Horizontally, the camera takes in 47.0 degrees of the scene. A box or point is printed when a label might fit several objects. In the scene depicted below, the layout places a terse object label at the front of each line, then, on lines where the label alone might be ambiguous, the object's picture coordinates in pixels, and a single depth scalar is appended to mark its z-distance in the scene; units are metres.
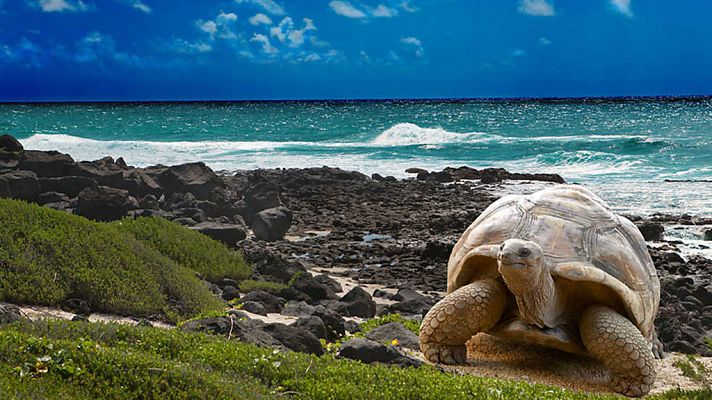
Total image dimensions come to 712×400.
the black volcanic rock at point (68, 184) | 22.36
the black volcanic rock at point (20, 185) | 21.12
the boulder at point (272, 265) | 14.22
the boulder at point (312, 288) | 12.73
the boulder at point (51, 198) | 21.31
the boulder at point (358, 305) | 11.85
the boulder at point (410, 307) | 12.30
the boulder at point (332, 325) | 9.88
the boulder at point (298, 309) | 11.31
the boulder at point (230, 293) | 12.51
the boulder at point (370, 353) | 8.25
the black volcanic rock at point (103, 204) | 18.25
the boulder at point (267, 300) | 11.59
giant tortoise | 7.80
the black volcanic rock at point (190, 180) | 23.81
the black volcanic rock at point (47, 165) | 24.05
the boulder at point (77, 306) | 9.91
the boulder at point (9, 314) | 7.59
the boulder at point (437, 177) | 33.34
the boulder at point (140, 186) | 23.50
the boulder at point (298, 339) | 8.45
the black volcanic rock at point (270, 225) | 19.41
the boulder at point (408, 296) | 13.00
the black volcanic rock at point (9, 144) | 27.70
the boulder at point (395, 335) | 9.45
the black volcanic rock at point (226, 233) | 16.02
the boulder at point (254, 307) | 11.23
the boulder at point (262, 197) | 21.73
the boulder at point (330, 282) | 13.76
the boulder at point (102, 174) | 23.31
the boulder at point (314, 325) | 9.38
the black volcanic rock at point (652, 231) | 19.50
